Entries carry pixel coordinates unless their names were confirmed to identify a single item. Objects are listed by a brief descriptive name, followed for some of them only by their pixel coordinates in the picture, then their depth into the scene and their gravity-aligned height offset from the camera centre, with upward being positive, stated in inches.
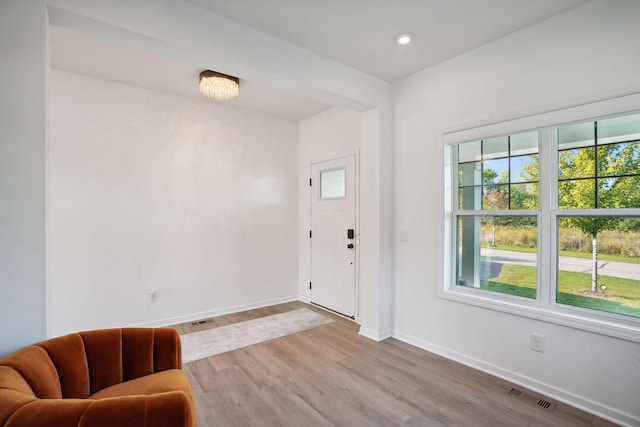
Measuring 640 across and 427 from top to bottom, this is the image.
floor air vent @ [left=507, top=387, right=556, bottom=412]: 85.7 -52.8
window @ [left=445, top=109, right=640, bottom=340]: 83.5 -2.5
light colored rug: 122.0 -53.2
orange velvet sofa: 42.9 -29.1
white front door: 159.0 -12.7
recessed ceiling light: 99.8 +55.7
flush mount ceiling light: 122.5 +50.4
